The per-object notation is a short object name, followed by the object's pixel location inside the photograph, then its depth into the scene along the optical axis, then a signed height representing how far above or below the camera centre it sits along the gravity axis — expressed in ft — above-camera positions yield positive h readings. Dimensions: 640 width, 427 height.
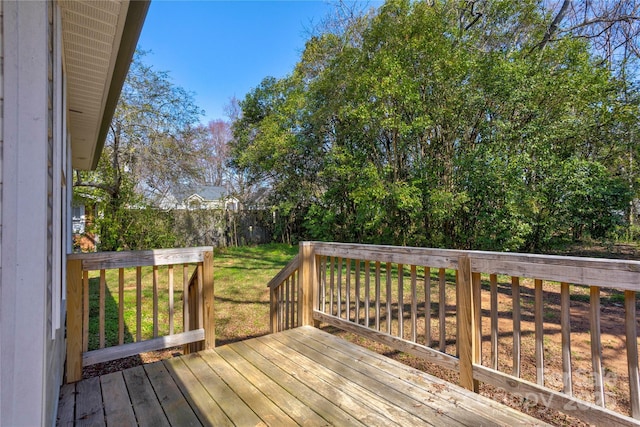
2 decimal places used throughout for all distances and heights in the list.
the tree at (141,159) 28.32 +5.94
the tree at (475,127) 23.91 +7.37
